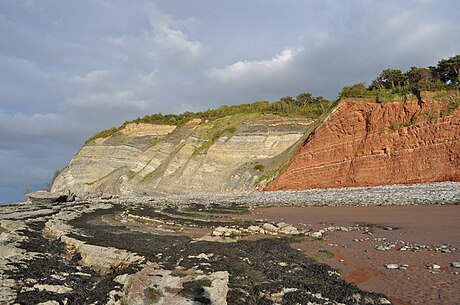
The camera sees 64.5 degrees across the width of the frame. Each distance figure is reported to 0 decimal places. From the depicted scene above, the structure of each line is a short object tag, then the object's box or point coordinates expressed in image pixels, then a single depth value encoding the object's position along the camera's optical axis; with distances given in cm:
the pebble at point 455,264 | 952
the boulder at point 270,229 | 1797
